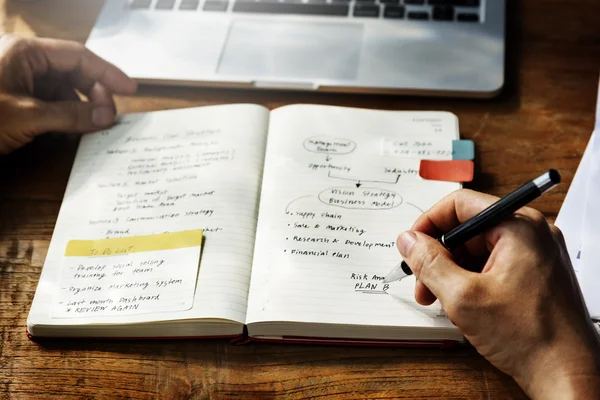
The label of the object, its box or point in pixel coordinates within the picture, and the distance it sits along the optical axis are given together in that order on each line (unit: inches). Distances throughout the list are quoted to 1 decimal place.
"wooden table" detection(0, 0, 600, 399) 24.3
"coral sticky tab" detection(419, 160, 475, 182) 28.8
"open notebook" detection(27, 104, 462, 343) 24.7
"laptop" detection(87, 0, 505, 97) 33.4
